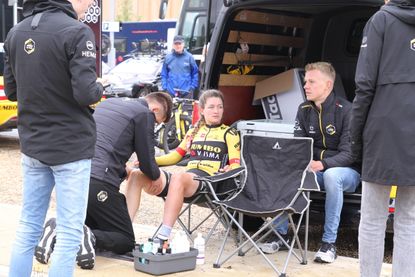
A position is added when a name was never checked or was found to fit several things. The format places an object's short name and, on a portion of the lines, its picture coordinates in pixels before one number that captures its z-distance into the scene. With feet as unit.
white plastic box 20.48
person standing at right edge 12.52
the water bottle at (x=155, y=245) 15.97
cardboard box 22.16
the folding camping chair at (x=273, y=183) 16.65
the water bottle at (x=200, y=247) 16.87
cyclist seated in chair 17.54
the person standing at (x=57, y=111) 12.05
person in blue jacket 41.86
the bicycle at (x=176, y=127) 32.89
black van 20.83
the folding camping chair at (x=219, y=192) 17.81
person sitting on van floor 17.20
